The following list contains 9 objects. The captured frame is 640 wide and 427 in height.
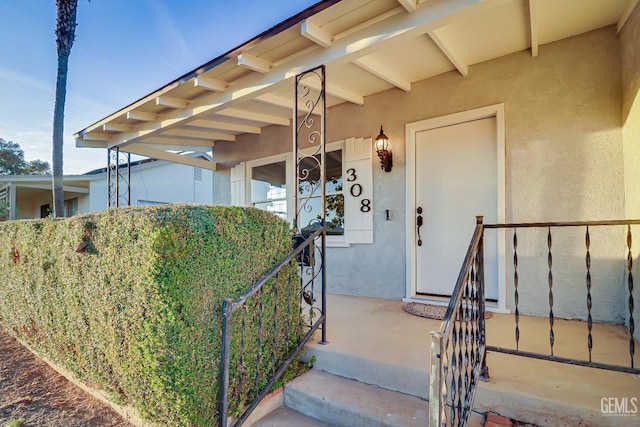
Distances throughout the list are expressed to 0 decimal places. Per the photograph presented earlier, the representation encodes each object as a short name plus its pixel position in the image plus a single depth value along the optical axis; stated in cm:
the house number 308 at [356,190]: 424
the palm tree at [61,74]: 639
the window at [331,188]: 427
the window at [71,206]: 1154
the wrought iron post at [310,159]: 270
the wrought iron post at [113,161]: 526
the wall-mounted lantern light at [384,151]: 397
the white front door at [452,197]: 347
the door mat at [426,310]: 323
